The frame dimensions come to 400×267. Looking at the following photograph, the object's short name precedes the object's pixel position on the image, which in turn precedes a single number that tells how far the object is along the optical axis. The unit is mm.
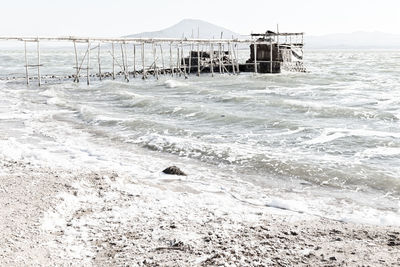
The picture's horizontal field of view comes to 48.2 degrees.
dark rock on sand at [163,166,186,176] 9508
